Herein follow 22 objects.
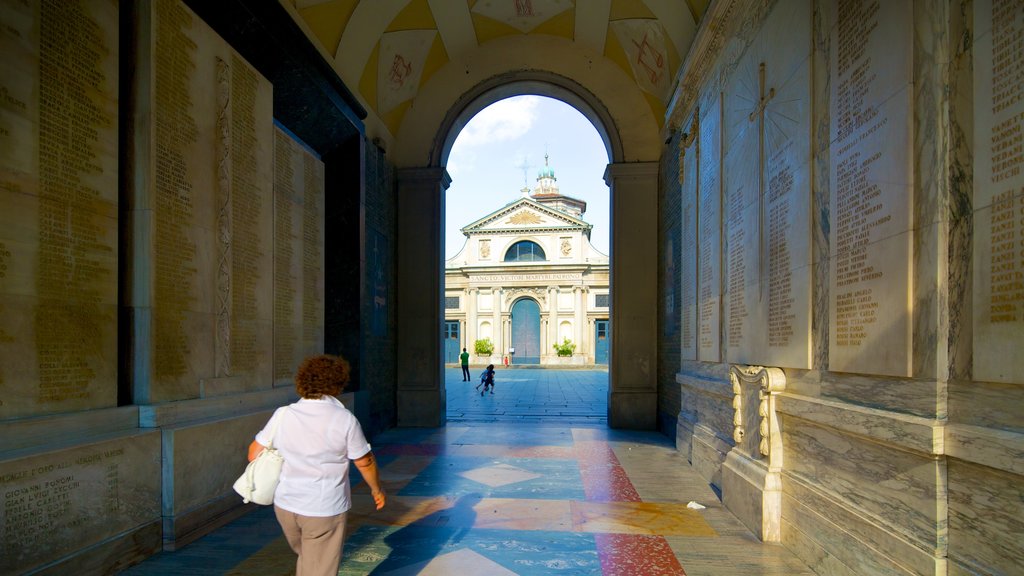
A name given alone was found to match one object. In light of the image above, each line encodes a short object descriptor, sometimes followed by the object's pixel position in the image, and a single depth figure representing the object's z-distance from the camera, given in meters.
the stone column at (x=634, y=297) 10.84
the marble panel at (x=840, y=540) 3.09
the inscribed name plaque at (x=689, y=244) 8.06
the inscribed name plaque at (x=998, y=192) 2.43
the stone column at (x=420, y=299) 11.05
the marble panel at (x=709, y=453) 6.31
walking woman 2.84
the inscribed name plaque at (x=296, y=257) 6.93
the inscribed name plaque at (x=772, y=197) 4.51
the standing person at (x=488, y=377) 18.36
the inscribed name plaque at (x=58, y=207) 3.48
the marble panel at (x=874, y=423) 2.87
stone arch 11.28
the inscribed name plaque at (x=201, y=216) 4.58
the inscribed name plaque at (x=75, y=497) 3.28
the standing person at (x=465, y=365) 23.54
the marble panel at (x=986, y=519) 2.44
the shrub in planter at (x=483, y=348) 42.62
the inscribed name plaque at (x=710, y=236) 6.86
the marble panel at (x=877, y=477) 2.93
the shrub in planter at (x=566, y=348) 41.59
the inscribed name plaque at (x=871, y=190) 3.17
